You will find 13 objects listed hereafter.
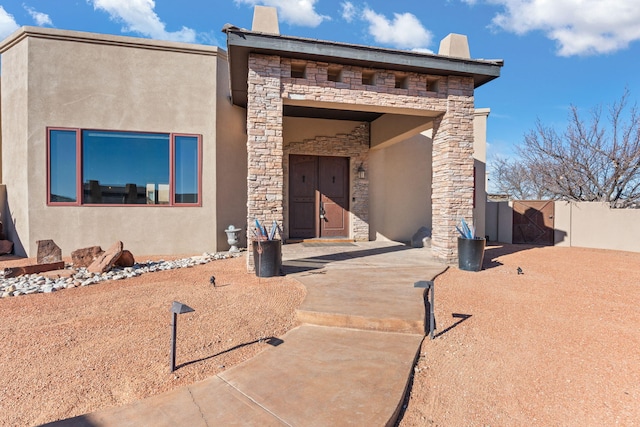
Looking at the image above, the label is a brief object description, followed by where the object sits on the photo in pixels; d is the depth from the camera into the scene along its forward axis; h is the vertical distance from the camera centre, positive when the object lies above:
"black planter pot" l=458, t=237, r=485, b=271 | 6.28 -0.91
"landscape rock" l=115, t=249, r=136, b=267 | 6.62 -1.16
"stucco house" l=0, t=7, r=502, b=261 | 6.09 +1.81
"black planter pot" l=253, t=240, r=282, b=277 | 5.56 -0.92
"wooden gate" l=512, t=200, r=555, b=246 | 11.96 -0.57
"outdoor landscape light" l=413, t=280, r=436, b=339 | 3.43 -1.14
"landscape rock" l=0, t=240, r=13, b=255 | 8.19 -1.13
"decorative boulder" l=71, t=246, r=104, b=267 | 6.65 -1.10
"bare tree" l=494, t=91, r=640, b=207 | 11.78 +1.58
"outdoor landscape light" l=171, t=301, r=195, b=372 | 2.71 -1.00
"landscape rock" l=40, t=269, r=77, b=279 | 5.87 -1.30
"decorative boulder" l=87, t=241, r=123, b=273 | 6.17 -1.10
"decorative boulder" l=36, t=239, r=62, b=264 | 6.59 -1.02
